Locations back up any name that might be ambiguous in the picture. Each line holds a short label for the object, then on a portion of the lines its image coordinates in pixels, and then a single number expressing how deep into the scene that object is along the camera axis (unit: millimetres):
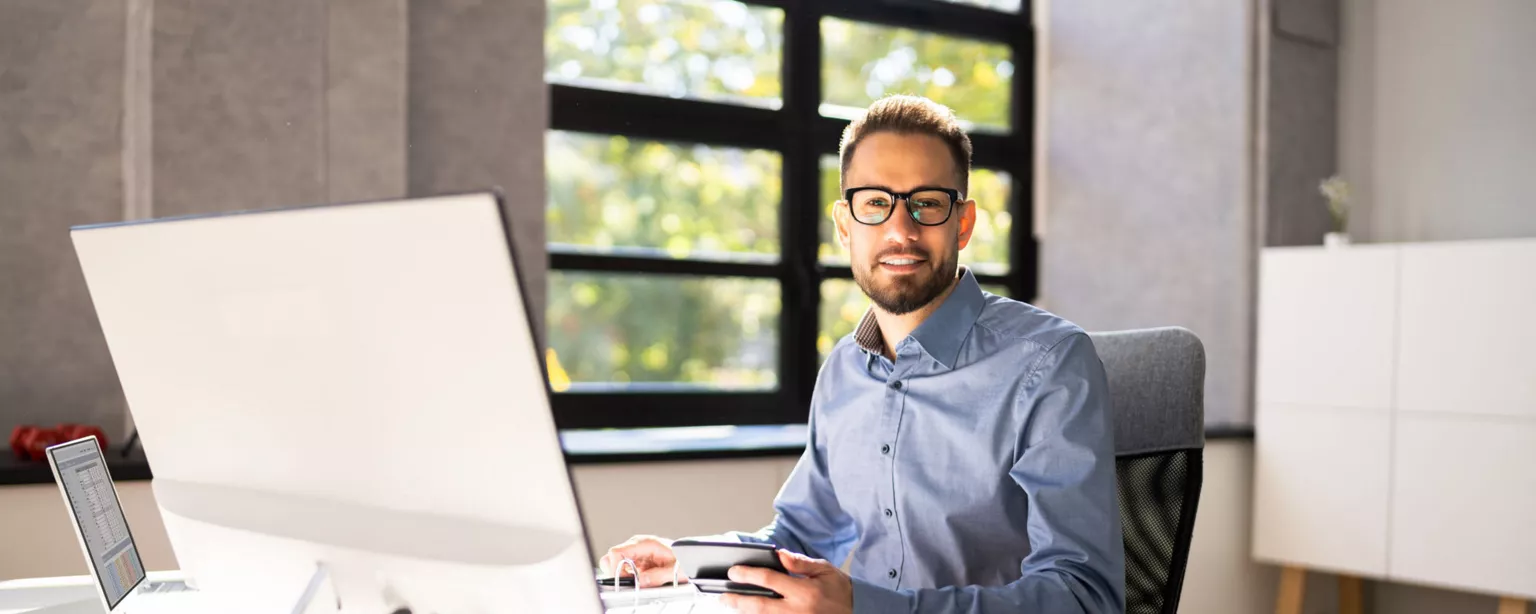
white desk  1429
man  1357
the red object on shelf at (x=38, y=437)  2357
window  3395
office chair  1577
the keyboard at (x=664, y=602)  1422
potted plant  3777
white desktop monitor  803
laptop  1234
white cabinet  3135
